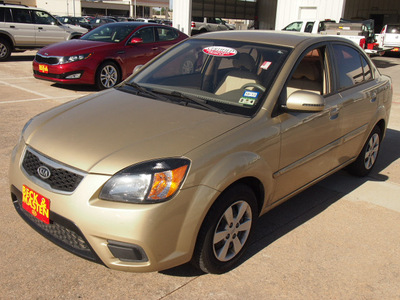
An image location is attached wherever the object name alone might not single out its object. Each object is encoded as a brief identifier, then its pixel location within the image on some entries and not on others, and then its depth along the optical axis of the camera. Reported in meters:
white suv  12.85
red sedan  8.44
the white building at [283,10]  20.31
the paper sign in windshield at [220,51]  3.51
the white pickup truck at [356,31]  15.86
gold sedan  2.30
